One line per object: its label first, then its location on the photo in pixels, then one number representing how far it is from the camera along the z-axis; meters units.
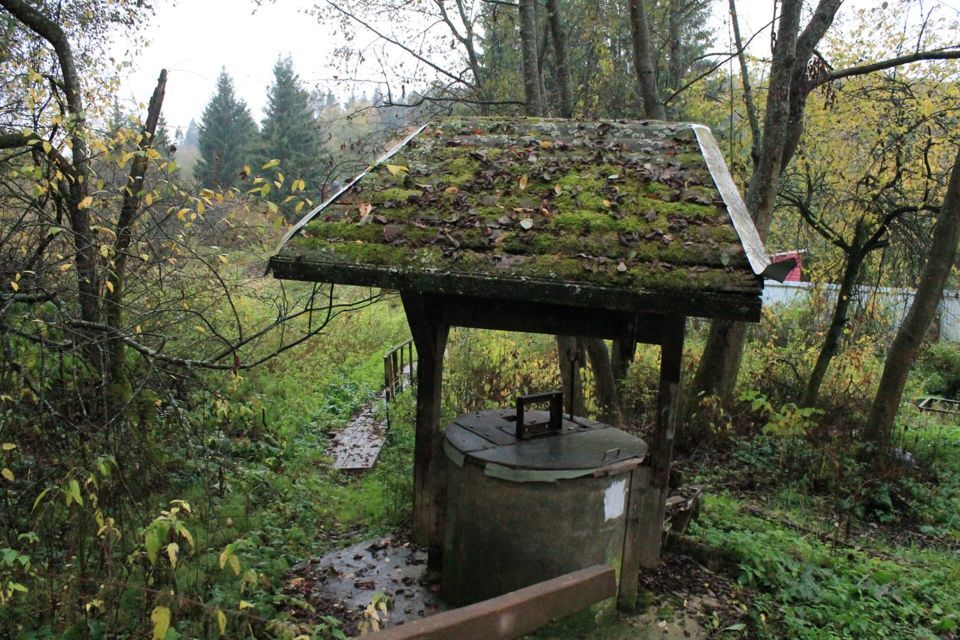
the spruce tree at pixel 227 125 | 32.91
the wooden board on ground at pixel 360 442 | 8.12
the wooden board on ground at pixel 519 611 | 1.53
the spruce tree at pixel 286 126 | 31.97
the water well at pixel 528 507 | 4.06
